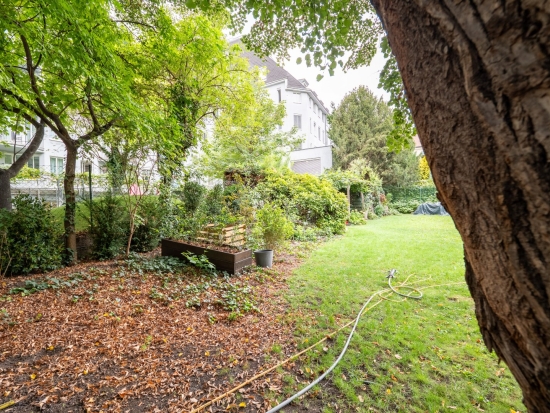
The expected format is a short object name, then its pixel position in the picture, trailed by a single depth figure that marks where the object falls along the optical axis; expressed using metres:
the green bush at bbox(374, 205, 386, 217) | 15.51
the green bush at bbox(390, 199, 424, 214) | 17.27
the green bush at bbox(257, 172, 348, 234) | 9.52
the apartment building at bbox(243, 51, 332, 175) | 17.94
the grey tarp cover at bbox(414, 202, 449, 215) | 15.25
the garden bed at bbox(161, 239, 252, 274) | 4.84
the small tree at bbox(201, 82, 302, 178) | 11.85
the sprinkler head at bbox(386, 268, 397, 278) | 4.72
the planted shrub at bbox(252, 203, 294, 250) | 6.43
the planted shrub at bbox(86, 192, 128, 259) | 5.54
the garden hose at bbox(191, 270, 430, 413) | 2.07
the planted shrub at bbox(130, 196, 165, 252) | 6.11
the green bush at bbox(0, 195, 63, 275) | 4.32
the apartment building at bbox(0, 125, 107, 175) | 16.44
